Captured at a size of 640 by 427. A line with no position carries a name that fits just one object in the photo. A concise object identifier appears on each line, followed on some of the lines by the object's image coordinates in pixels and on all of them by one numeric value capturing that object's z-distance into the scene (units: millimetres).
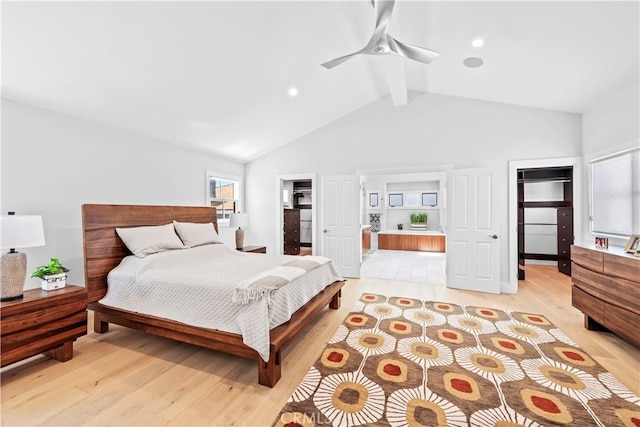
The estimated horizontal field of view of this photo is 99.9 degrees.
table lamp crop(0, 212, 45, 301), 2025
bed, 2019
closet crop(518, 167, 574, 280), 5184
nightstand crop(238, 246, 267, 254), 4574
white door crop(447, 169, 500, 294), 4133
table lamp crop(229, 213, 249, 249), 4637
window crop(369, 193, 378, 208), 9492
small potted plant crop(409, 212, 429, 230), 8766
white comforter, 2008
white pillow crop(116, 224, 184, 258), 2938
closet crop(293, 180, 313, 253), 8453
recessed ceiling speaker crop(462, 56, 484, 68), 3230
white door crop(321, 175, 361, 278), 5035
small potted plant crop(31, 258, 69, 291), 2268
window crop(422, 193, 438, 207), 8967
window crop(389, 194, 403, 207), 9344
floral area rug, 1624
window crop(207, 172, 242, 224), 5164
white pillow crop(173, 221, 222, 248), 3494
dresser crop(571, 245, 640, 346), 2195
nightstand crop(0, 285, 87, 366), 1903
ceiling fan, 2086
